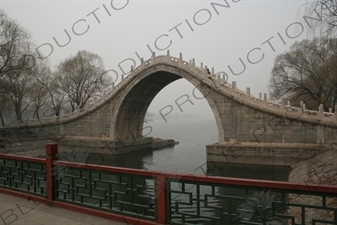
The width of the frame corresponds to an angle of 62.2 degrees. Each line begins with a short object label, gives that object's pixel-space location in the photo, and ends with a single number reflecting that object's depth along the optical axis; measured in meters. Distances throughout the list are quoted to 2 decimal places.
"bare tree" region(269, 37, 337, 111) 21.61
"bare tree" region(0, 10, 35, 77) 18.97
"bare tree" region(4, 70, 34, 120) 20.89
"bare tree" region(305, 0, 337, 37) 5.80
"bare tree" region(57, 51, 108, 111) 30.37
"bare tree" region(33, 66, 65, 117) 28.38
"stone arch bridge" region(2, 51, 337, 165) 14.48
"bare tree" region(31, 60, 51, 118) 27.35
